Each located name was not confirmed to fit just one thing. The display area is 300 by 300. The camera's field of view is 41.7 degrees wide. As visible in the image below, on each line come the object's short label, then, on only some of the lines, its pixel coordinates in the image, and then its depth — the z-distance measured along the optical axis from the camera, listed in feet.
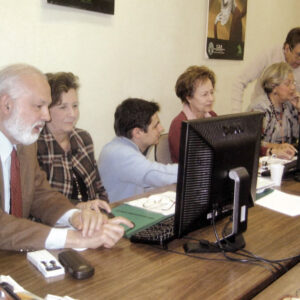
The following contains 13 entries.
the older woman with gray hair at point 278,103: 10.34
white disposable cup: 6.82
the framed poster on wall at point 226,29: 11.68
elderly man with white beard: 5.19
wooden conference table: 3.41
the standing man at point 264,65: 12.10
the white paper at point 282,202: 5.63
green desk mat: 4.69
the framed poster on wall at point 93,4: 7.65
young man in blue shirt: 6.88
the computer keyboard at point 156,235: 4.32
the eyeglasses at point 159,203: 5.37
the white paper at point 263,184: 6.35
